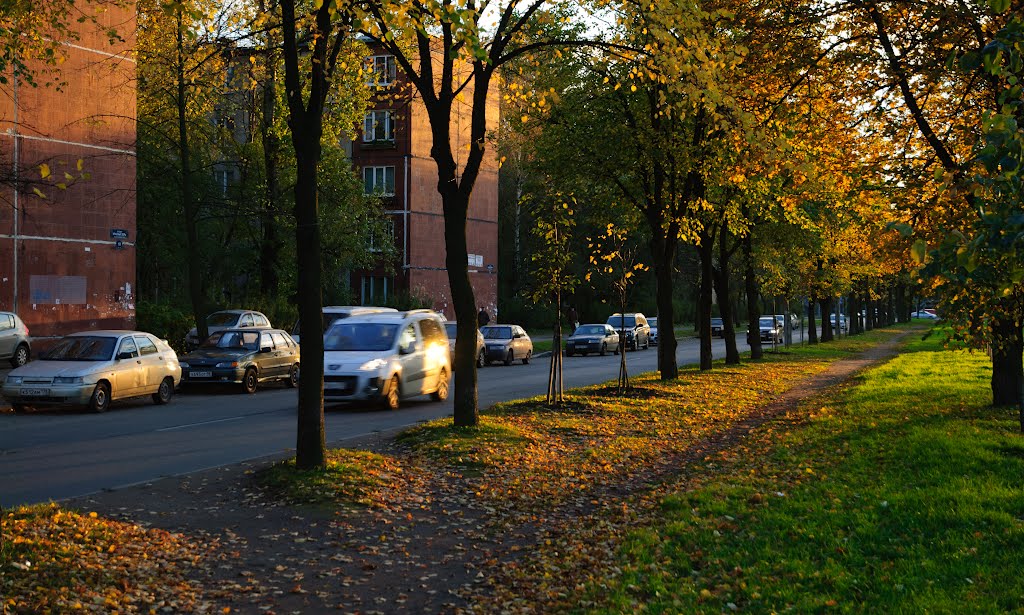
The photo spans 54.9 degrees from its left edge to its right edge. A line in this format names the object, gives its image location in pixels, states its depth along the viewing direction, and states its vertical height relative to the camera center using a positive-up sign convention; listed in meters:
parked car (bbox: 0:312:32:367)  28.19 -0.09
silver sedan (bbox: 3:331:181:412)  18.08 -0.71
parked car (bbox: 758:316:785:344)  61.28 -0.08
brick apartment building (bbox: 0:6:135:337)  30.97 +4.20
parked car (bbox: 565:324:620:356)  47.53 -0.55
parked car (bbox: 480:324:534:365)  37.59 -0.52
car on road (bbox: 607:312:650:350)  52.62 -0.13
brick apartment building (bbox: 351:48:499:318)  55.81 +6.99
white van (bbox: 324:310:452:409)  18.89 -0.53
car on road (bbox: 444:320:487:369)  33.06 -0.56
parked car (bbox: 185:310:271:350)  30.88 +0.39
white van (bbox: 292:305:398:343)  28.06 +0.60
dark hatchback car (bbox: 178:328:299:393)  23.14 -0.61
